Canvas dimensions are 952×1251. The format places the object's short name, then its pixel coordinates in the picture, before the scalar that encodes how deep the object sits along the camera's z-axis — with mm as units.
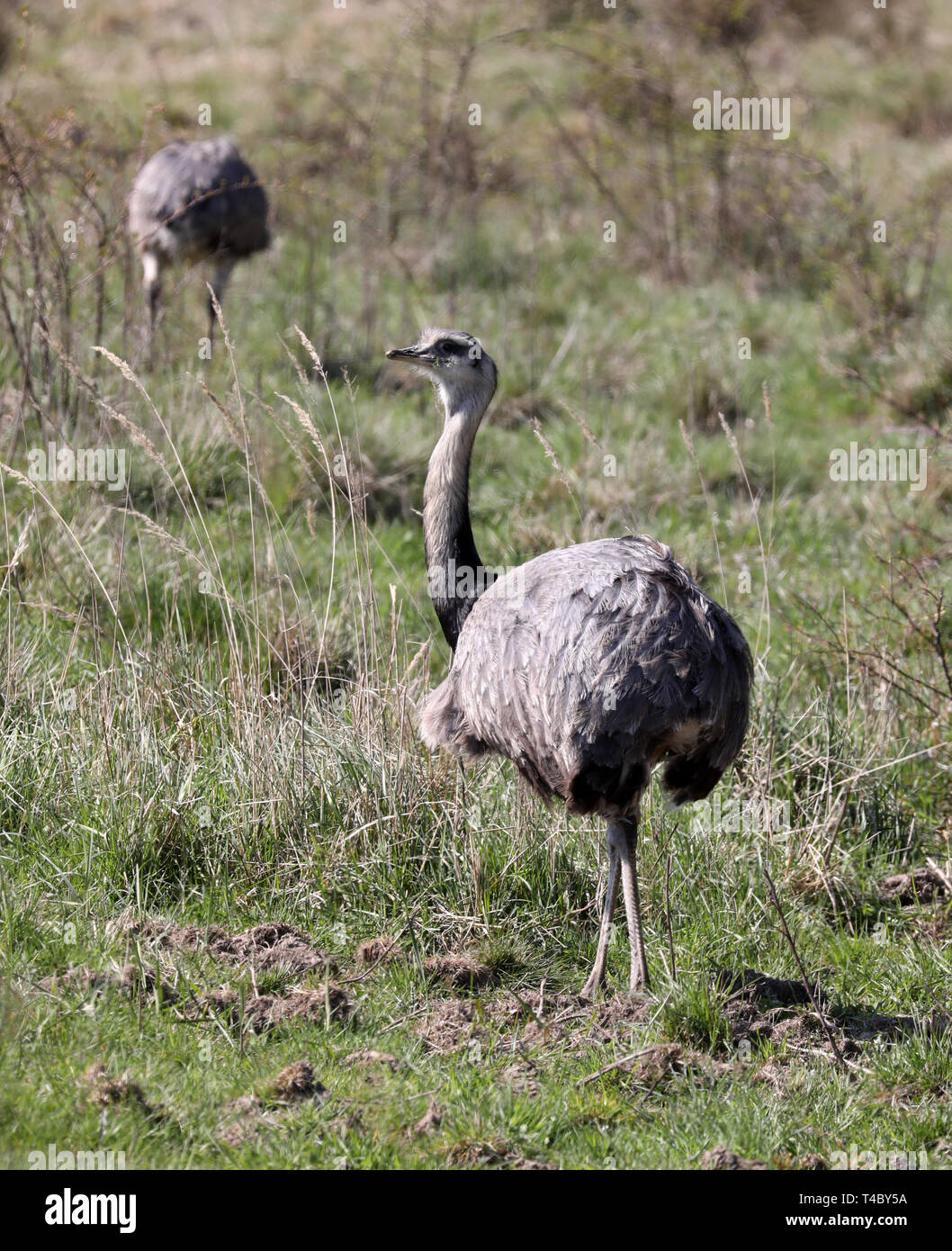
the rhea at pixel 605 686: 8766
